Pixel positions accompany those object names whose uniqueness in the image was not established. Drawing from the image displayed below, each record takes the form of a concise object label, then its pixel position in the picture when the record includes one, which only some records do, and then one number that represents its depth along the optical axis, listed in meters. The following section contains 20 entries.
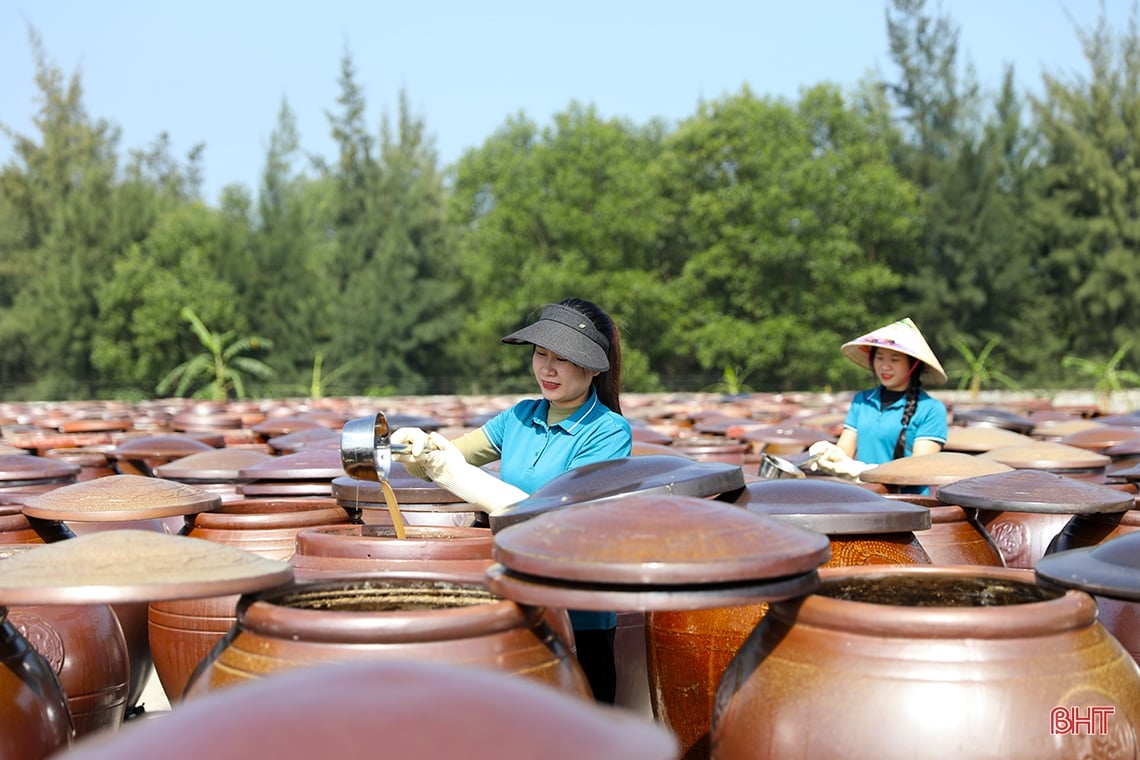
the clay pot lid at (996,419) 10.16
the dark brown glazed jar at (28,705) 2.52
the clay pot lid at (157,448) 7.17
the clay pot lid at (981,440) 6.61
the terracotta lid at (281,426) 9.27
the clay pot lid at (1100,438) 7.79
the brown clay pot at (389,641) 2.27
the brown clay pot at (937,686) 2.25
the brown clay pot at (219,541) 3.73
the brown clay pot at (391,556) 2.95
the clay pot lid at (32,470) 5.66
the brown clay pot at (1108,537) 3.32
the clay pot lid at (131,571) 2.27
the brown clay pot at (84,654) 3.34
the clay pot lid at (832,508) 3.28
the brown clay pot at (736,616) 3.25
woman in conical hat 5.25
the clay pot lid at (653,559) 2.27
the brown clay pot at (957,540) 3.90
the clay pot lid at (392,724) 1.50
